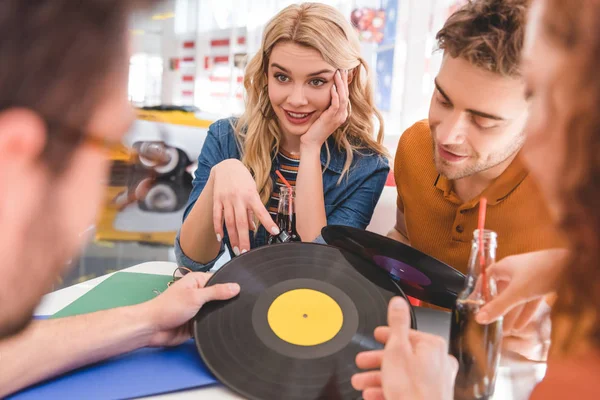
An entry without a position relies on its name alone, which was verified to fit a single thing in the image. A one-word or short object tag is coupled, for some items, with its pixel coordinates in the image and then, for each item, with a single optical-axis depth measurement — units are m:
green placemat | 0.89
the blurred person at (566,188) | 0.35
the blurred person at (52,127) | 0.29
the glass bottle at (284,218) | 0.98
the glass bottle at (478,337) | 0.68
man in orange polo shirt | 0.93
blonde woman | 1.38
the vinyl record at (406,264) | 0.74
